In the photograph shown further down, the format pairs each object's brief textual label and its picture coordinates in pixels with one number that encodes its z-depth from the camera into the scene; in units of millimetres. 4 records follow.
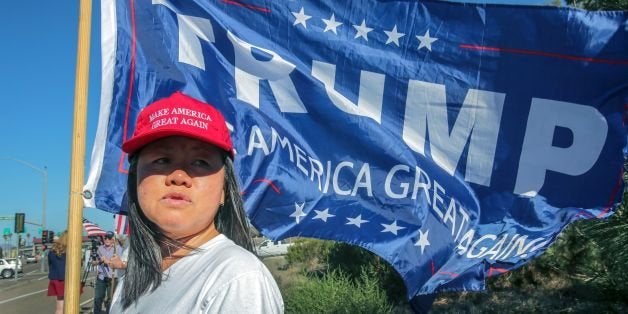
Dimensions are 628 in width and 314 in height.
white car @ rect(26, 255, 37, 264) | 62938
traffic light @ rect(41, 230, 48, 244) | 31878
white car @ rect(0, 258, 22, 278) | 34875
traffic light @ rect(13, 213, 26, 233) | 32688
